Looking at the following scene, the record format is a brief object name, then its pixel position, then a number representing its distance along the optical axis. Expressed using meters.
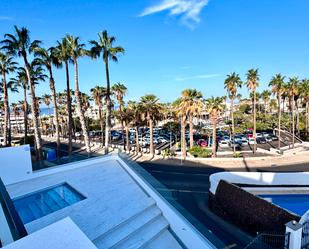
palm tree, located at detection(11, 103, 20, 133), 84.12
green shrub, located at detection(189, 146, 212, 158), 36.72
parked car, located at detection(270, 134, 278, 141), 52.66
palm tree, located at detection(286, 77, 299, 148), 43.38
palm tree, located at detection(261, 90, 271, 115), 84.25
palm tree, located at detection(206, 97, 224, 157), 36.28
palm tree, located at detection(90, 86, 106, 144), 49.94
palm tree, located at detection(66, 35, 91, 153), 29.97
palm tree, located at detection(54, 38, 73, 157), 29.80
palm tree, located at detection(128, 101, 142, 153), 39.12
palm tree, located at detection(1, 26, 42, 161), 25.83
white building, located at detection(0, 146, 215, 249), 5.37
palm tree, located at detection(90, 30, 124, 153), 31.25
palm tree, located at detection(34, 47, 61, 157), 28.88
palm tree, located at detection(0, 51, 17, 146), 33.09
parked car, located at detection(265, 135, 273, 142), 51.01
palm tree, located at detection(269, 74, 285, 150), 42.47
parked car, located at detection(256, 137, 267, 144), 49.71
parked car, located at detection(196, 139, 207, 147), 47.99
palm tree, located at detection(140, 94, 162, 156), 38.16
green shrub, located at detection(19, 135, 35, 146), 45.56
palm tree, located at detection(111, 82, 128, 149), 45.62
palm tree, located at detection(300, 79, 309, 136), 47.34
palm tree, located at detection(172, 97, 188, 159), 36.11
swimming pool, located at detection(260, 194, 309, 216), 17.23
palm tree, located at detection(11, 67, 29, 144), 35.31
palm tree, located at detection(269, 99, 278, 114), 94.63
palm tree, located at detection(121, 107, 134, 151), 40.50
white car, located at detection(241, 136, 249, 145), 49.09
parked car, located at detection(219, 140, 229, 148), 47.39
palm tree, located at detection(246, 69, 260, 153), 40.02
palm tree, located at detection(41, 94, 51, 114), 75.25
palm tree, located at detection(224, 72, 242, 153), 42.25
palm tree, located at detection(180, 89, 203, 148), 36.31
